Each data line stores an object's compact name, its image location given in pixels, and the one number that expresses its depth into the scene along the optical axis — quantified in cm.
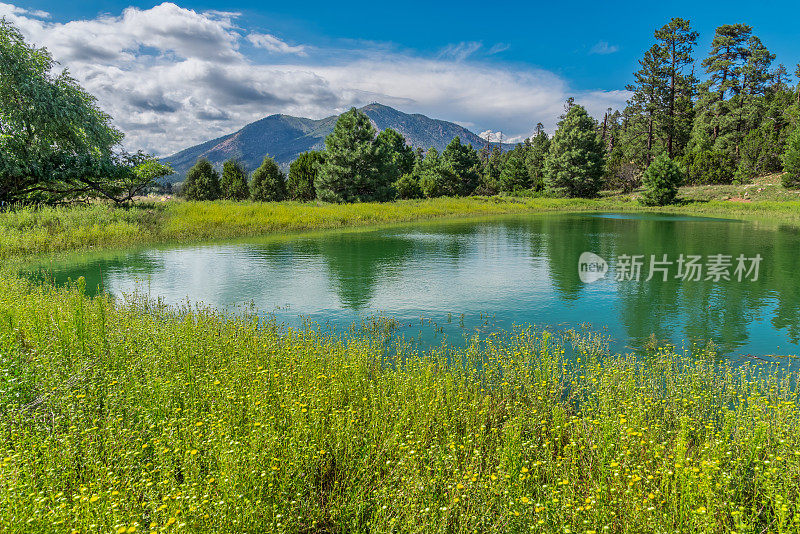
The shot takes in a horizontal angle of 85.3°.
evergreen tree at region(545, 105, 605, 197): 6431
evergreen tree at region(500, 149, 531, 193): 7450
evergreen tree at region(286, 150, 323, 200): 6362
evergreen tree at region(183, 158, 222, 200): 6316
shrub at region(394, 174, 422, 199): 5994
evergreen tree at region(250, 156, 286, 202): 6309
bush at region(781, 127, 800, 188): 4337
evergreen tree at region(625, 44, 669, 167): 6419
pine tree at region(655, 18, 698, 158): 6300
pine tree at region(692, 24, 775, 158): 5975
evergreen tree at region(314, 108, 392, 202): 4997
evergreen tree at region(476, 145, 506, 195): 7931
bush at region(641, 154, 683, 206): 5075
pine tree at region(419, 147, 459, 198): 6066
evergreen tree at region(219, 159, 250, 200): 6695
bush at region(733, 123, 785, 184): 5156
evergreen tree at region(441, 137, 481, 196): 7026
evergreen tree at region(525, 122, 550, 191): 7740
